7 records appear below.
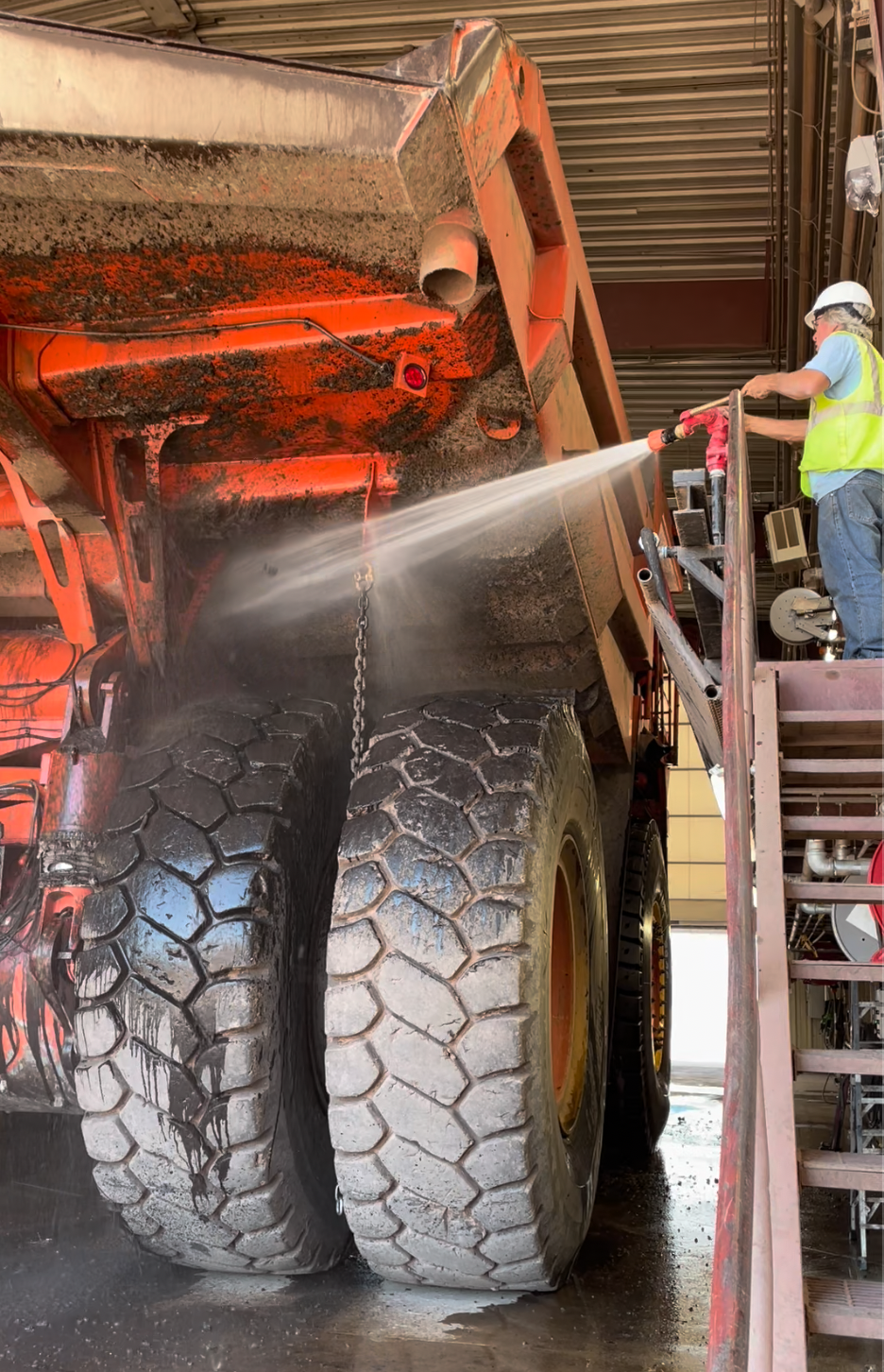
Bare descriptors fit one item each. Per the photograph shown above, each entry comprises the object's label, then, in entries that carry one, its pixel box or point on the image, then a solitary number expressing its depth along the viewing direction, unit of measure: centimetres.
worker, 377
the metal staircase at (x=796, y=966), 210
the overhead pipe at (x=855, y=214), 557
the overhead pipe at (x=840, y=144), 524
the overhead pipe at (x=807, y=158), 549
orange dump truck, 216
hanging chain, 295
